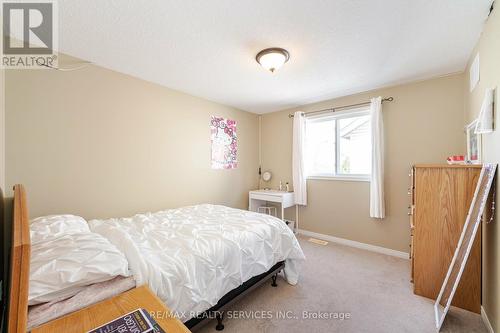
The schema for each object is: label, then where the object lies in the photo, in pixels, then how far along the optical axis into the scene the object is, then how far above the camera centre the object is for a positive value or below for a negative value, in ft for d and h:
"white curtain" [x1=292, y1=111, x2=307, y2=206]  12.32 +0.28
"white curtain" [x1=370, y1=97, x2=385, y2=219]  9.65 +0.17
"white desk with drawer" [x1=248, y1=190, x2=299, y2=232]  12.04 -2.00
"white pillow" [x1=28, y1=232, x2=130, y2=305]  2.97 -1.57
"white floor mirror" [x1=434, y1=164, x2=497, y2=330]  5.15 -1.91
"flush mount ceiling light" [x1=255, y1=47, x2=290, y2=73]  6.68 +3.50
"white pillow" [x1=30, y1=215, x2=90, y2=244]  4.50 -1.48
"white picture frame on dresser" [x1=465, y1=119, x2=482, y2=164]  6.28 +0.61
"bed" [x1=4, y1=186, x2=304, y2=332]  4.00 -2.09
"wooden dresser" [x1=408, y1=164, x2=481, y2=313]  5.95 -1.89
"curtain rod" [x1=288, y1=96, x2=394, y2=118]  9.75 +3.04
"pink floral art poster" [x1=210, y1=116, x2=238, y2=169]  12.01 +1.32
